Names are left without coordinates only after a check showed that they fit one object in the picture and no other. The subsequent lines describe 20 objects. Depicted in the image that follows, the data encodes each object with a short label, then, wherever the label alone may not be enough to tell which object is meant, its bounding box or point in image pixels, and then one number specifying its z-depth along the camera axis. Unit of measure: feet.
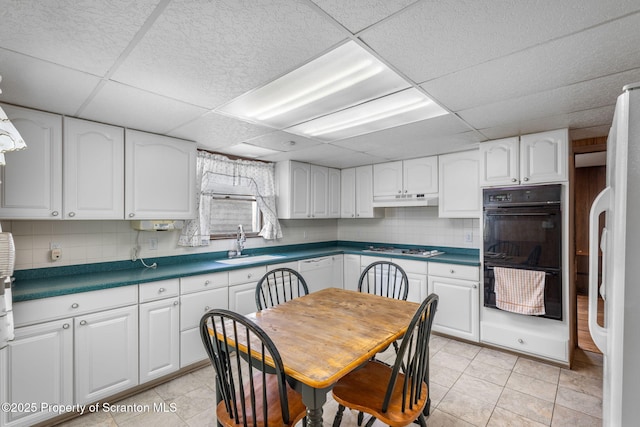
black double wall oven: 8.65
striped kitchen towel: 8.86
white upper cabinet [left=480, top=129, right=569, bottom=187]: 8.52
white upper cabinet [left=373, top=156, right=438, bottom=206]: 11.93
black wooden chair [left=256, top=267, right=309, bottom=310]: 10.66
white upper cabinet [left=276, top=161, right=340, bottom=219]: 12.99
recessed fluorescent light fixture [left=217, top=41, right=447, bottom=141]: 5.36
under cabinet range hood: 11.90
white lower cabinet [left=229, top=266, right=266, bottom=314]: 9.64
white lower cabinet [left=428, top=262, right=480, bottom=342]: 10.15
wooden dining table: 4.14
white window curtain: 10.64
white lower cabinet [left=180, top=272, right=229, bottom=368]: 8.48
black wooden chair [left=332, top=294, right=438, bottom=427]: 4.59
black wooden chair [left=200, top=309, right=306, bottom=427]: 4.12
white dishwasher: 12.16
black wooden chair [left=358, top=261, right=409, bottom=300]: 11.72
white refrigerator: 3.47
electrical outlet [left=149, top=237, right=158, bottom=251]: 9.68
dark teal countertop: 6.70
